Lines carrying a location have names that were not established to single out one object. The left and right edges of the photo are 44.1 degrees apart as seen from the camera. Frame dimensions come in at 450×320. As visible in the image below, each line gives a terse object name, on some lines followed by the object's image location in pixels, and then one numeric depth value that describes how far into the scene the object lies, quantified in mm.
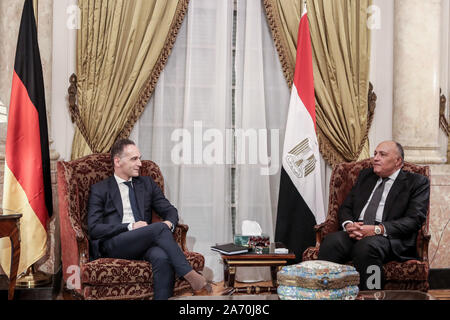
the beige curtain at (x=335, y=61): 4902
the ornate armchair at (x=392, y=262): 3666
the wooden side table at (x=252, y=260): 3709
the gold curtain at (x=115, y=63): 4645
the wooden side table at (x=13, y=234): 3562
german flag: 4027
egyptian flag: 4562
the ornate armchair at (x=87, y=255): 3533
